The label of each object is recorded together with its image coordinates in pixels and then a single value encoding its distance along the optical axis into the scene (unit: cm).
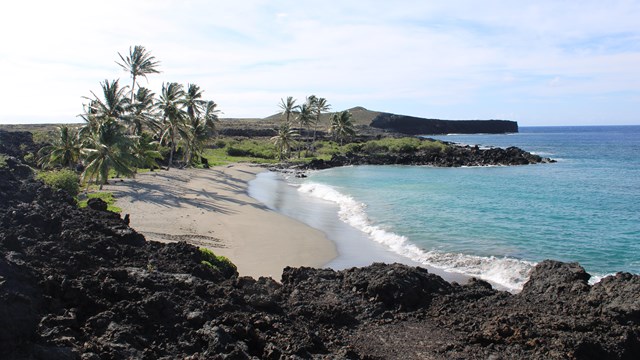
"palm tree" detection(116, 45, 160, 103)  5750
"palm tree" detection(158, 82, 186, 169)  5516
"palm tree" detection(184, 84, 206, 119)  6414
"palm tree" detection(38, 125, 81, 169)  4166
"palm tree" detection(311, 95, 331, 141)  9894
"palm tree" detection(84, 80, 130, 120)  4072
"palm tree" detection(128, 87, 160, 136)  4781
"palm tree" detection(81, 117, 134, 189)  3622
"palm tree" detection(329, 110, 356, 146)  10781
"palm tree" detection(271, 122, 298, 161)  8238
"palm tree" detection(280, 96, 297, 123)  9181
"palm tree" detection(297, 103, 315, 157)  9412
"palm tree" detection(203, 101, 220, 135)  6866
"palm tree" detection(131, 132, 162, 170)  4837
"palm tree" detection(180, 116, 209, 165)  6184
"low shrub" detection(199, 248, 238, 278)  1716
